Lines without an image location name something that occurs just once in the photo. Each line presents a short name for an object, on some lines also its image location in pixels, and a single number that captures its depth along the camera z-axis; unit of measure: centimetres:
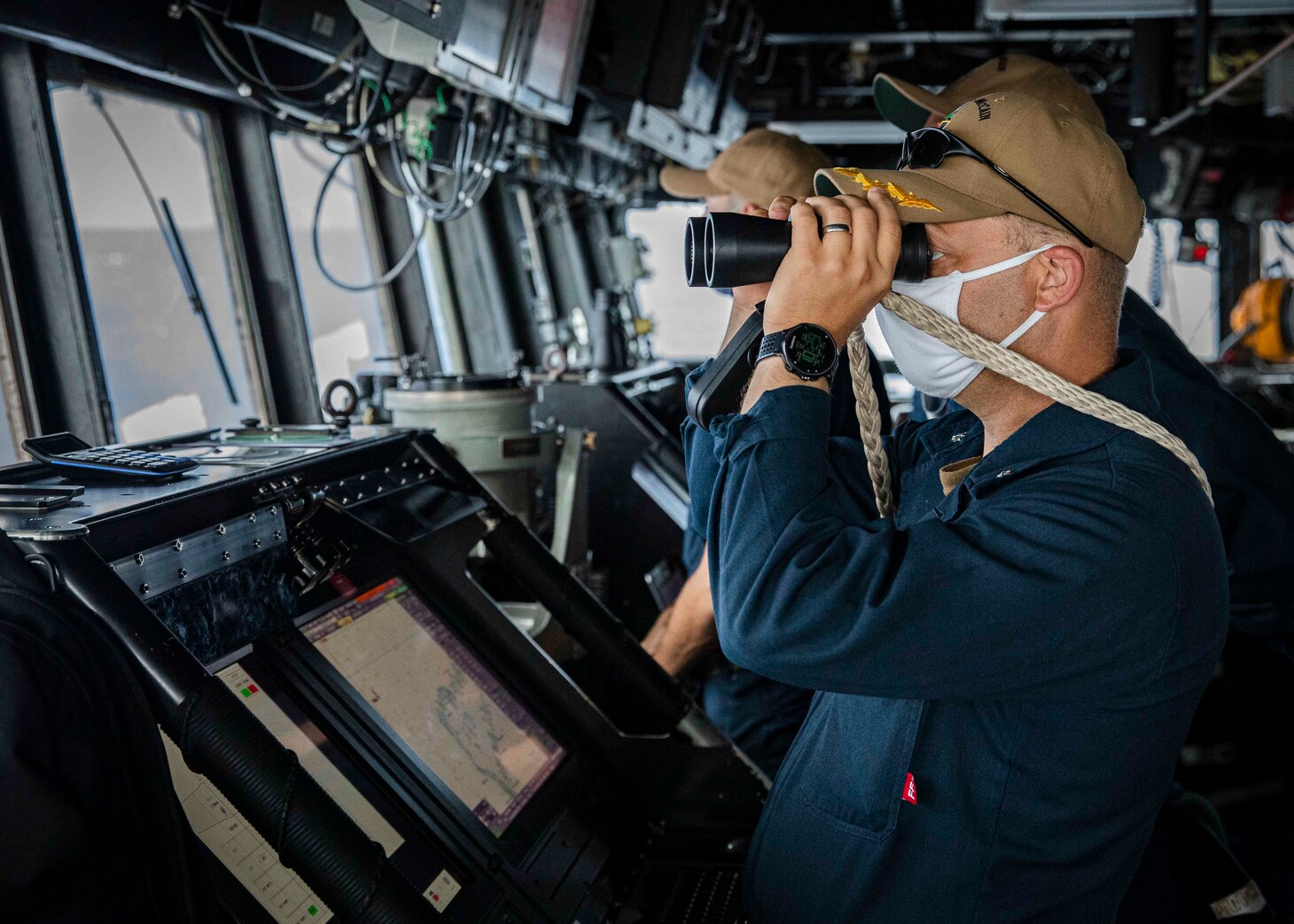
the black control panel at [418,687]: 123
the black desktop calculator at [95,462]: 130
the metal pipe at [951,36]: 521
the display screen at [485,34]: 249
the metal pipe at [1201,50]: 318
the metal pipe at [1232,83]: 326
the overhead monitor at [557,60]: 291
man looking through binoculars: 103
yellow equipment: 626
